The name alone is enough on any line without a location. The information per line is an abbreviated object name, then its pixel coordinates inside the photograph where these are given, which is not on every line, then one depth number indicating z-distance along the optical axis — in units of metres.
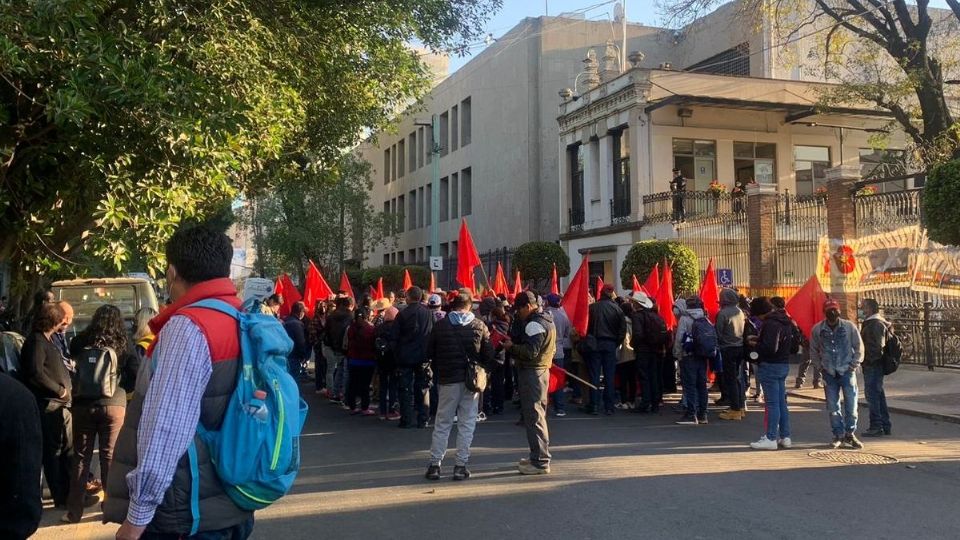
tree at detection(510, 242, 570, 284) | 26.53
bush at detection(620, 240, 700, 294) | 18.72
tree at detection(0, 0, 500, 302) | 6.83
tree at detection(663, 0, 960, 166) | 17.98
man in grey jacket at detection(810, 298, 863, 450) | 8.65
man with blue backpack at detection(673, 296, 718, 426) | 10.46
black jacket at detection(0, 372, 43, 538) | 2.24
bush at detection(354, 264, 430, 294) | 33.91
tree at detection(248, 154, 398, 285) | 37.69
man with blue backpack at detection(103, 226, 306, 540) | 2.54
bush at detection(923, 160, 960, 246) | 11.26
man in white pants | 7.23
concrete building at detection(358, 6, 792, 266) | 31.44
